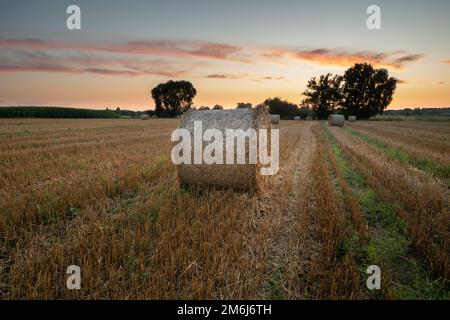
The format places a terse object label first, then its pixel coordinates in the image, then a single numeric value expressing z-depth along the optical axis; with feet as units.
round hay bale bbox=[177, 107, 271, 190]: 19.63
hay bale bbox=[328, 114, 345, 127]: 107.55
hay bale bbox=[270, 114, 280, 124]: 115.63
